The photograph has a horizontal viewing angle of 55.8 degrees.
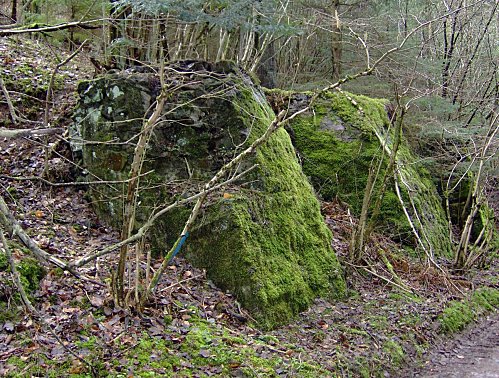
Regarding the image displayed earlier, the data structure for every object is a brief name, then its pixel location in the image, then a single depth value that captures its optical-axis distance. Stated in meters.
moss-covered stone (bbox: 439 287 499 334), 6.56
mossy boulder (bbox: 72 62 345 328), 5.43
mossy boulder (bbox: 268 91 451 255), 8.98
